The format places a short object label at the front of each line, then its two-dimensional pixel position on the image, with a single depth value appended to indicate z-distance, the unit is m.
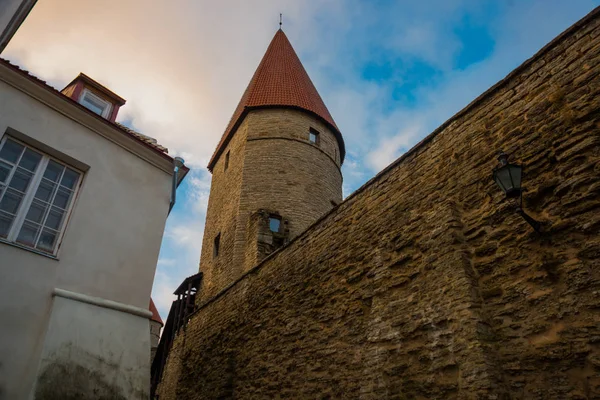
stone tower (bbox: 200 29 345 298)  11.91
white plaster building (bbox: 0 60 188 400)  4.02
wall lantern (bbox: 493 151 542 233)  3.45
